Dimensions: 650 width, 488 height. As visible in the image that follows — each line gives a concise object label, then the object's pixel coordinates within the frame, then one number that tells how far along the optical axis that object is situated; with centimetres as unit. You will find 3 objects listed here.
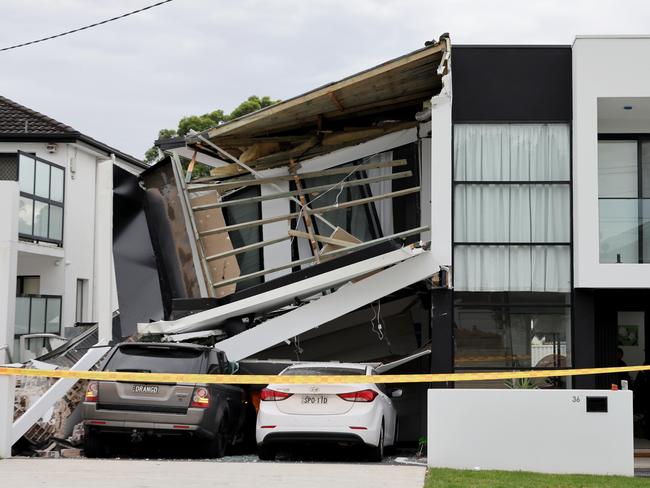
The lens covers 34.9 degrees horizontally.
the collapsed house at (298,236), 1755
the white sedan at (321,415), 1357
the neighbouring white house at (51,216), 2928
